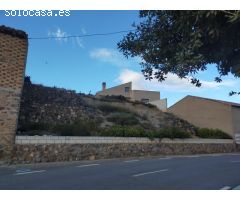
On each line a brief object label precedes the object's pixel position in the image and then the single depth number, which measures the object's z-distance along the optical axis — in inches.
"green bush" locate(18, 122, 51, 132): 421.8
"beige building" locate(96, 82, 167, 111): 1295.8
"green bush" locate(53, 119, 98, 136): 422.0
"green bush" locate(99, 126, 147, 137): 467.7
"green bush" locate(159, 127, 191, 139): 533.6
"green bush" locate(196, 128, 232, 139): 660.9
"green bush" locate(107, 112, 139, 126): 582.9
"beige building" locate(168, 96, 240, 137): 783.6
